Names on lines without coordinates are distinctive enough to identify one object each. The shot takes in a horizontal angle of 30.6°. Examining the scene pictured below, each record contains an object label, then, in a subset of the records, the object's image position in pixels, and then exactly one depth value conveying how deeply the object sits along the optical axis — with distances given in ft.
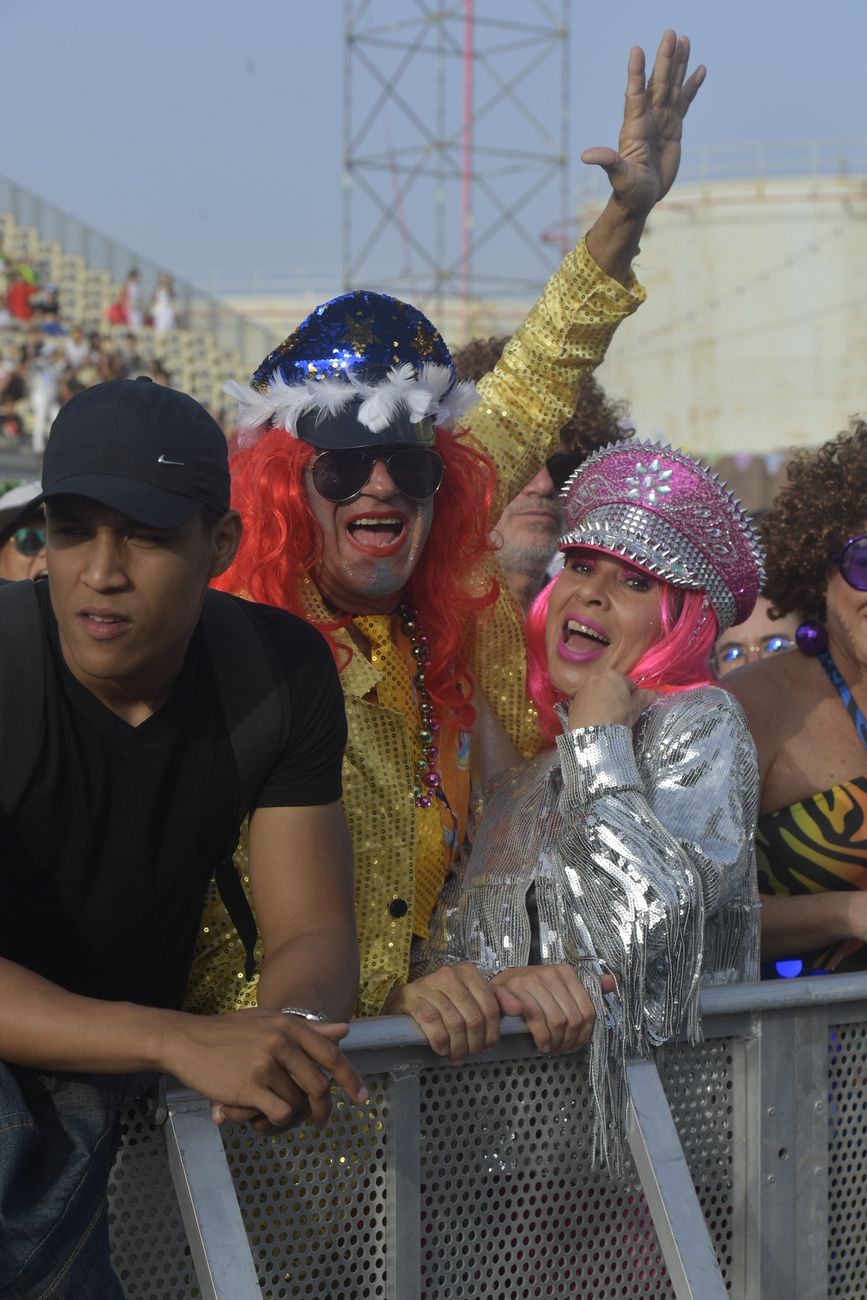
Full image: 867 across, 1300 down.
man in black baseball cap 5.92
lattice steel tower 79.00
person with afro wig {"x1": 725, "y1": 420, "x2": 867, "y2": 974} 10.07
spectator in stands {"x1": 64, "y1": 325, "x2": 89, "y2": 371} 69.21
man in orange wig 8.89
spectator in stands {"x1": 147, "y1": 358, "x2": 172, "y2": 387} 67.97
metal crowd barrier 6.35
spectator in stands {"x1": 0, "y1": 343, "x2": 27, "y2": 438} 66.90
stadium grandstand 67.62
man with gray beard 13.44
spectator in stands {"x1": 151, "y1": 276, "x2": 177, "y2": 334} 88.43
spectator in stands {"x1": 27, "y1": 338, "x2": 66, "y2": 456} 65.16
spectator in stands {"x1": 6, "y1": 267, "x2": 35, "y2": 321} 74.59
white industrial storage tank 103.96
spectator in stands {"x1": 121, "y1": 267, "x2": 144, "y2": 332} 87.40
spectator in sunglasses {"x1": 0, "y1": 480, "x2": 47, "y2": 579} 13.69
